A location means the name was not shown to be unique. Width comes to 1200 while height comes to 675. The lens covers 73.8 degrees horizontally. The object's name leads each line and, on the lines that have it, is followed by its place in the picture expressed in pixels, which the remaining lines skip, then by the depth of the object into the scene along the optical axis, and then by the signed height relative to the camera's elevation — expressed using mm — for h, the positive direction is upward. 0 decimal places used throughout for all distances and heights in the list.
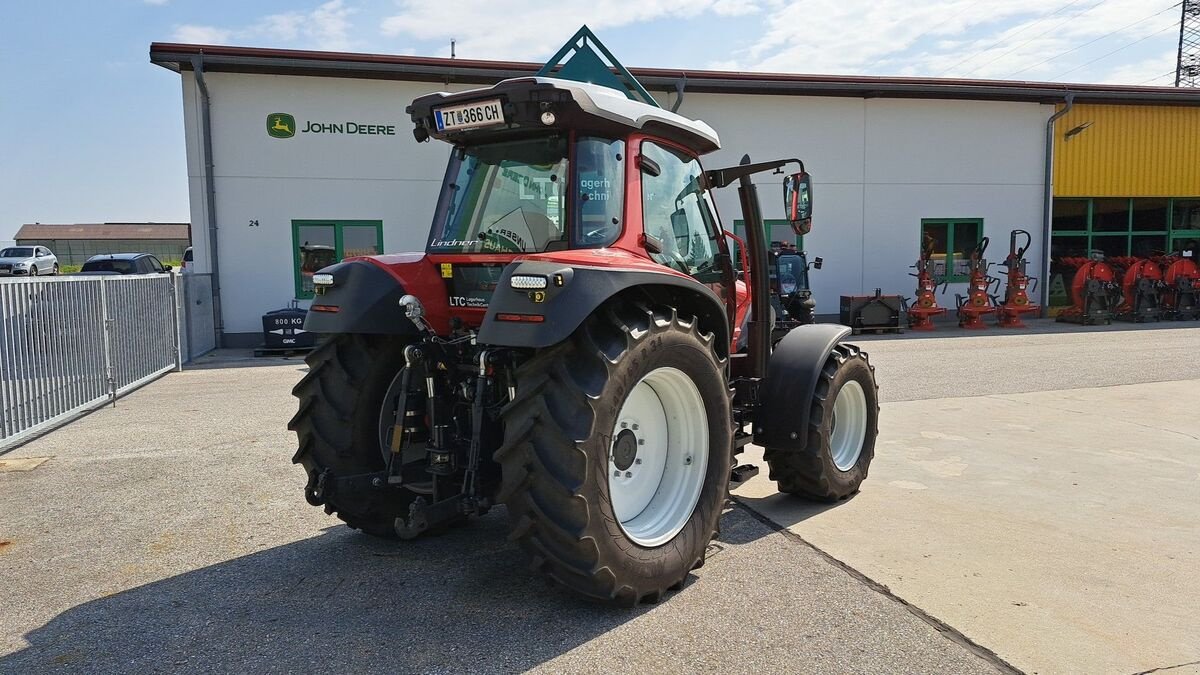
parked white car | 27062 +779
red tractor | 3217 -355
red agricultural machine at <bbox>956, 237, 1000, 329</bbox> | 17594 -556
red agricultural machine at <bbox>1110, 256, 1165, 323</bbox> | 18484 -540
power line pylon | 42875 +11106
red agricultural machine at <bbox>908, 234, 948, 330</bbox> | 17469 -696
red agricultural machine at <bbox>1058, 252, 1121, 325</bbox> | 17938 -509
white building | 14352 +2454
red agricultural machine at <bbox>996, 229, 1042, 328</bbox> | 17672 -480
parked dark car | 18875 +435
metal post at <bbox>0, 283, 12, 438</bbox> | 6723 -836
